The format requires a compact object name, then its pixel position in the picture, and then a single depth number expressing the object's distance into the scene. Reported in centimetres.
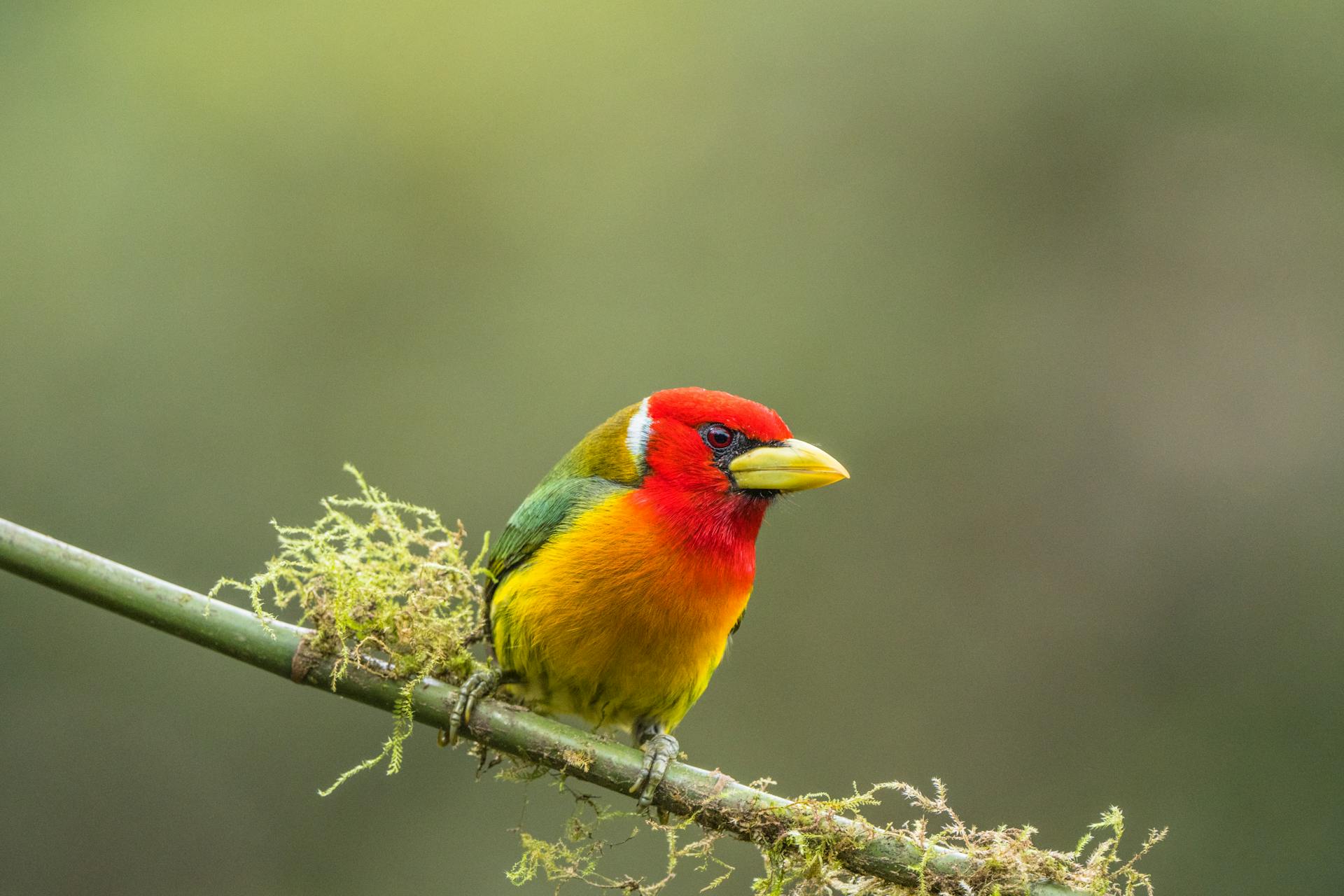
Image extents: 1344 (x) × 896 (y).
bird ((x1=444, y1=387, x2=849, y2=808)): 586
